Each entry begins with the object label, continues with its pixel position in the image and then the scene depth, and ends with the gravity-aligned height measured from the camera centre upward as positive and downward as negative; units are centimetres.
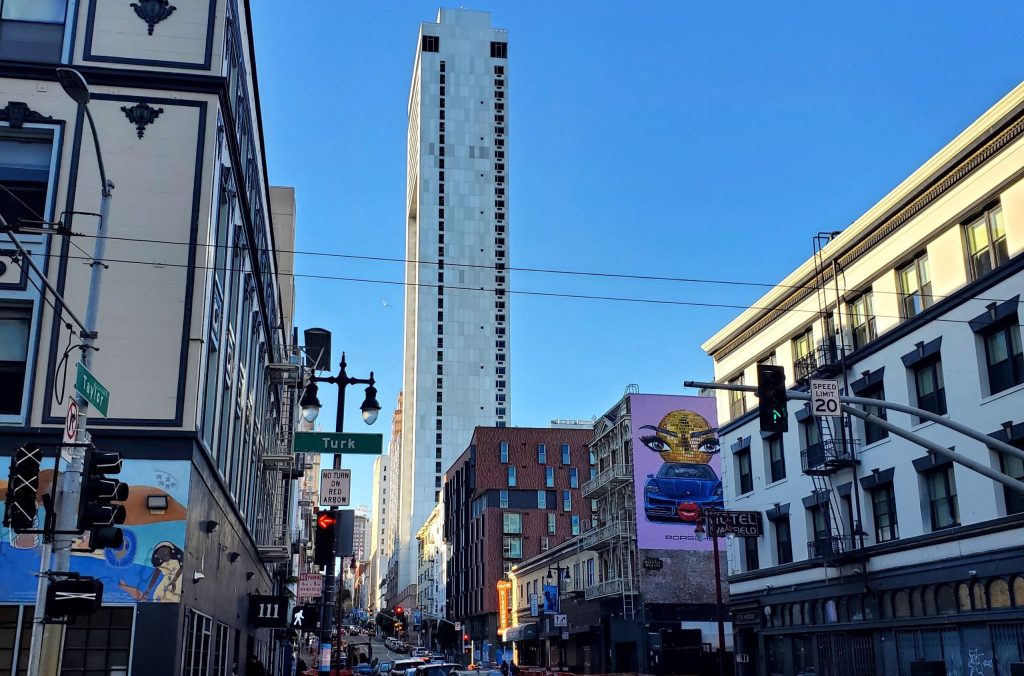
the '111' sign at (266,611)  3675 +98
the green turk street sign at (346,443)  2228 +412
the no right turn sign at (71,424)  1379 +284
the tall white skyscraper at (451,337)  18800 +5446
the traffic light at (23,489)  1273 +186
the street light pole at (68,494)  1295 +189
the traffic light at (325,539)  2123 +201
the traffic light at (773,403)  1672 +365
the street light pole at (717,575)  4241 +270
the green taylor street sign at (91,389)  1405 +341
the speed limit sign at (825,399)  1836 +408
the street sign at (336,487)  2328 +336
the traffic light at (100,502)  1305 +174
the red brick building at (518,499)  10362 +1368
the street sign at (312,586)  3766 +191
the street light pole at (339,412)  2216 +530
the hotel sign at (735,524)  4250 +450
